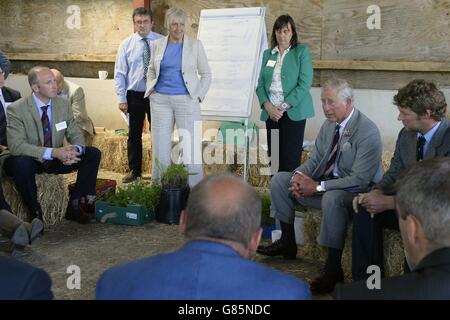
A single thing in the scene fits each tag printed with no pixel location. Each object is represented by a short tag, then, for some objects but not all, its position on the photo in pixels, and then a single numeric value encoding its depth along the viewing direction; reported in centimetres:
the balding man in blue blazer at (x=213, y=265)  129
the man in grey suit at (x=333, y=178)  330
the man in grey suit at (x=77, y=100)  602
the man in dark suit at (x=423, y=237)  143
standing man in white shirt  573
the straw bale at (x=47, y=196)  434
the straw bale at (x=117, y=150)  640
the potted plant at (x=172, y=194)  460
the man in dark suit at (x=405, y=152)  302
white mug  716
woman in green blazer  455
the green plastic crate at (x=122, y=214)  453
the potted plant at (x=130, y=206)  454
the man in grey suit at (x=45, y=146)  427
